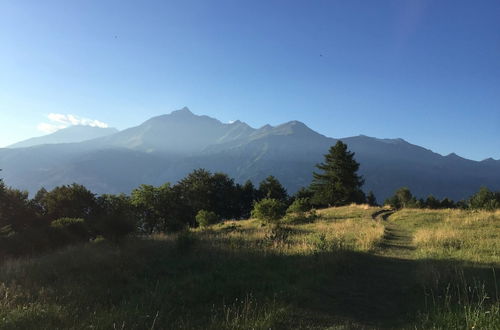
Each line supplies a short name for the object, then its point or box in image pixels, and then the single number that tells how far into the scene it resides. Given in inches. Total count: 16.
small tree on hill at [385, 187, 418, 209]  3086.1
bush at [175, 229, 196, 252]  525.0
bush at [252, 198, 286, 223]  873.5
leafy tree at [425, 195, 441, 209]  2643.0
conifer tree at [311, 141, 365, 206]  2214.6
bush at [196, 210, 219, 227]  1317.7
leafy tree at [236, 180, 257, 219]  2999.3
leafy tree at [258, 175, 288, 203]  3090.6
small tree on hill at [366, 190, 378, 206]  3831.2
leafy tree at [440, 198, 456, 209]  2721.9
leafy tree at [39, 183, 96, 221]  1876.2
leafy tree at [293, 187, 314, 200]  3137.3
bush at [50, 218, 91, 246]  782.2
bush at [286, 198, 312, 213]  1160.2
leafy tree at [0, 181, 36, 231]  1564.7
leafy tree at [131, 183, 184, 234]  2249.0
